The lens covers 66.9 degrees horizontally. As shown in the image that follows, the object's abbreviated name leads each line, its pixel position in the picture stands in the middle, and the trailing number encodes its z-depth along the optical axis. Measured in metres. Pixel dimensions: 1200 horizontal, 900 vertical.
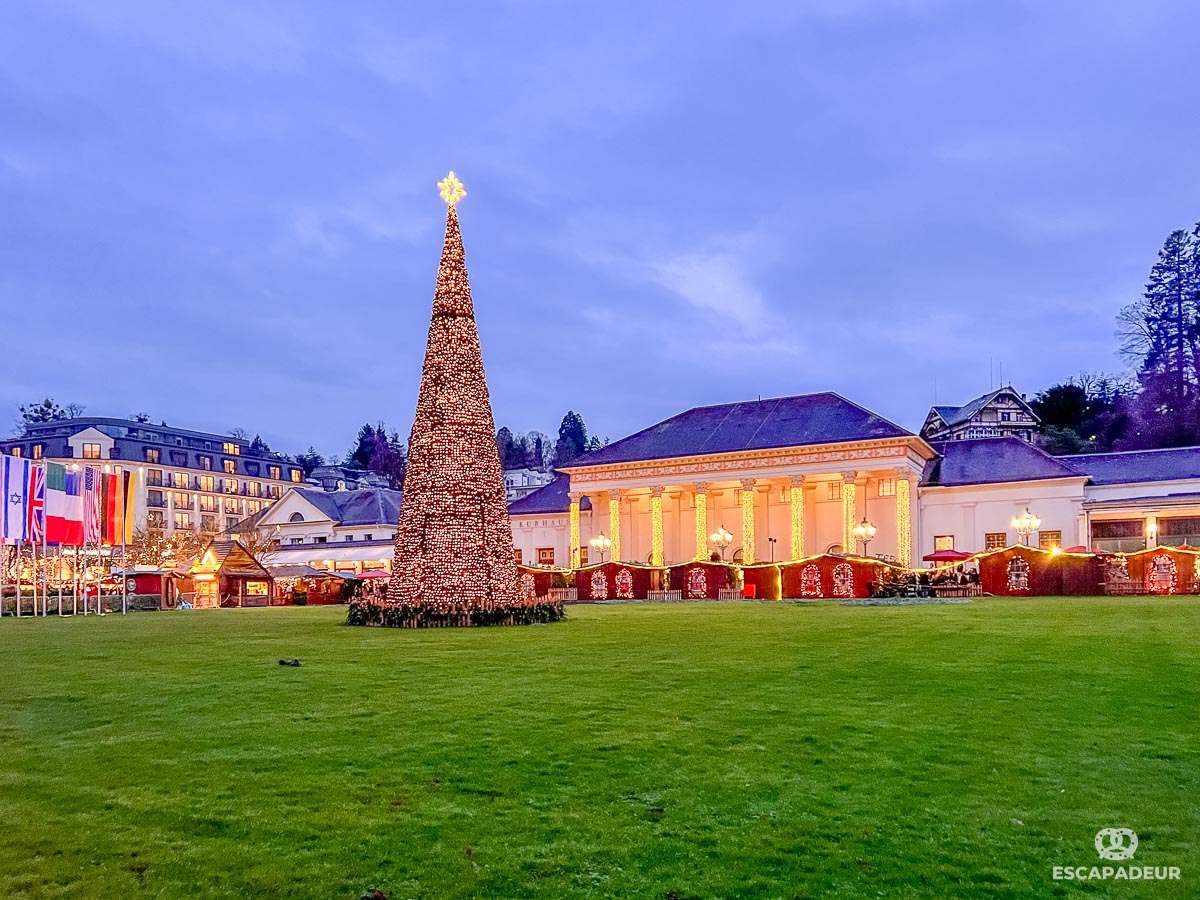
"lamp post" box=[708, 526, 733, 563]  47.59
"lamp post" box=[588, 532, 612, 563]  51.26
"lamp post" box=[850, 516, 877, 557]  40.54
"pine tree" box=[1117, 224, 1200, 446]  69.50
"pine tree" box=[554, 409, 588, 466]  142.50
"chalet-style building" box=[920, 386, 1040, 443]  84.31
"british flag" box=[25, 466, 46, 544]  32.16
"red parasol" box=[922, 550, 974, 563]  43.73
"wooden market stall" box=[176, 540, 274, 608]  46.44
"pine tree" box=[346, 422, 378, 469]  137.25
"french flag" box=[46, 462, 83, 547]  33.53
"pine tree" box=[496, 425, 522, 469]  144.62
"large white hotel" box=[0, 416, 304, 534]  88.56
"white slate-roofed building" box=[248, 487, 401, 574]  73.19
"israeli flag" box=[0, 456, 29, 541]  31.19
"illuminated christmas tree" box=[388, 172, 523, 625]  22.08
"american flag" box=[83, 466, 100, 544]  35.66
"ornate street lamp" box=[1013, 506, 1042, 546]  40.34
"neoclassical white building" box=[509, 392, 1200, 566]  52.91
